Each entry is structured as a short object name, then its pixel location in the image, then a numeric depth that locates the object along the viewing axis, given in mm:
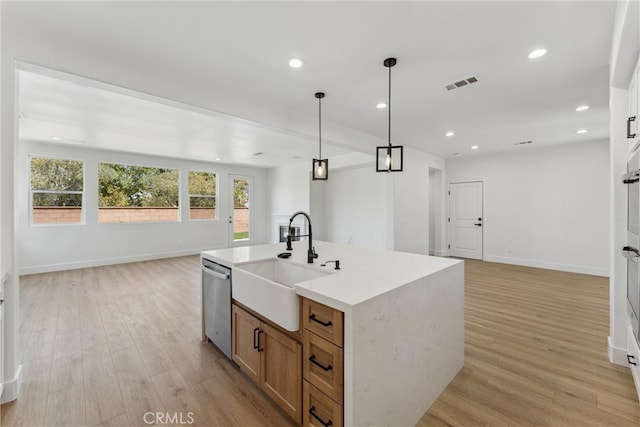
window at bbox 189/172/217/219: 7434
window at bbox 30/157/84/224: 5324
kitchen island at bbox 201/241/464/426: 1337
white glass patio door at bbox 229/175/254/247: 8258
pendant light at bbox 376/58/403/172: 2697
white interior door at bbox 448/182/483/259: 6734
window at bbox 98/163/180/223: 6137
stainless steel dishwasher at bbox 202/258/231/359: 2295
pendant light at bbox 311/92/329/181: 3240
